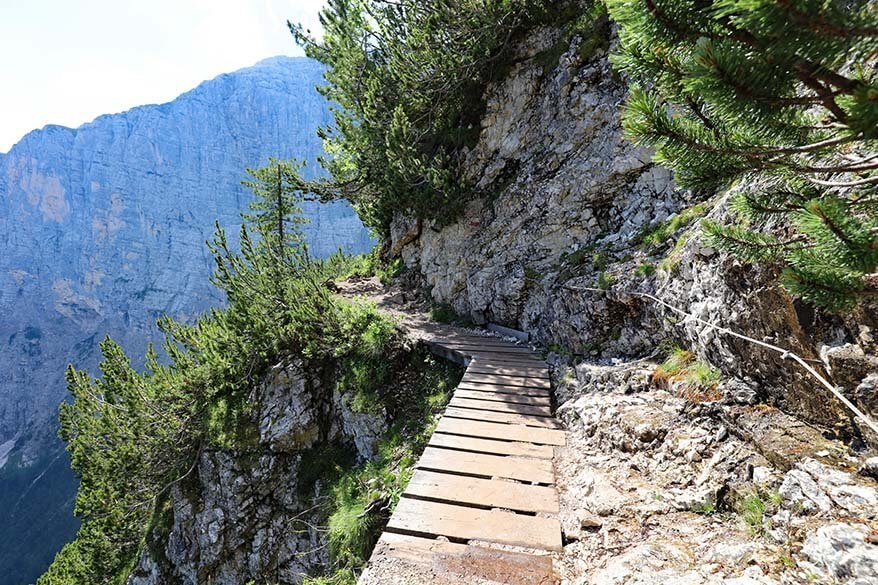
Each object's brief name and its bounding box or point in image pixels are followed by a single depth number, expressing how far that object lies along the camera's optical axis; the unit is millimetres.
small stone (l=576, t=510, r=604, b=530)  3057
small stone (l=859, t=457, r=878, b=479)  2242
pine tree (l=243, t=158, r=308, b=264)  18906
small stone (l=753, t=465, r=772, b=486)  2691
